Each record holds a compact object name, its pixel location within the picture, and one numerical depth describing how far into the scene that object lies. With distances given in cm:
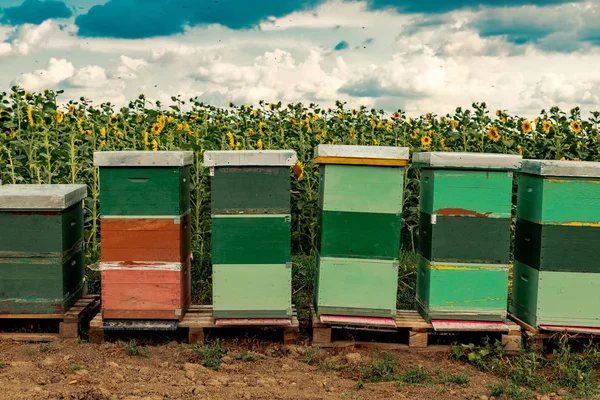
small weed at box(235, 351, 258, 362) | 525
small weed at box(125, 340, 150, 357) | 536
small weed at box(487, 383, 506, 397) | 470
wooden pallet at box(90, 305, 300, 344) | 554
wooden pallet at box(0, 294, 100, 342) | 572
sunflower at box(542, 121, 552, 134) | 1009
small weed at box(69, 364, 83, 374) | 493
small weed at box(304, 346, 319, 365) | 533
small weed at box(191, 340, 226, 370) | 509
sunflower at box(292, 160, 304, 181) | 625
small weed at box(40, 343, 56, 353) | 550
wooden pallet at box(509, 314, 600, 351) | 561
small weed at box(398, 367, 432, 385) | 493
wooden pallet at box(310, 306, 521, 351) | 561
